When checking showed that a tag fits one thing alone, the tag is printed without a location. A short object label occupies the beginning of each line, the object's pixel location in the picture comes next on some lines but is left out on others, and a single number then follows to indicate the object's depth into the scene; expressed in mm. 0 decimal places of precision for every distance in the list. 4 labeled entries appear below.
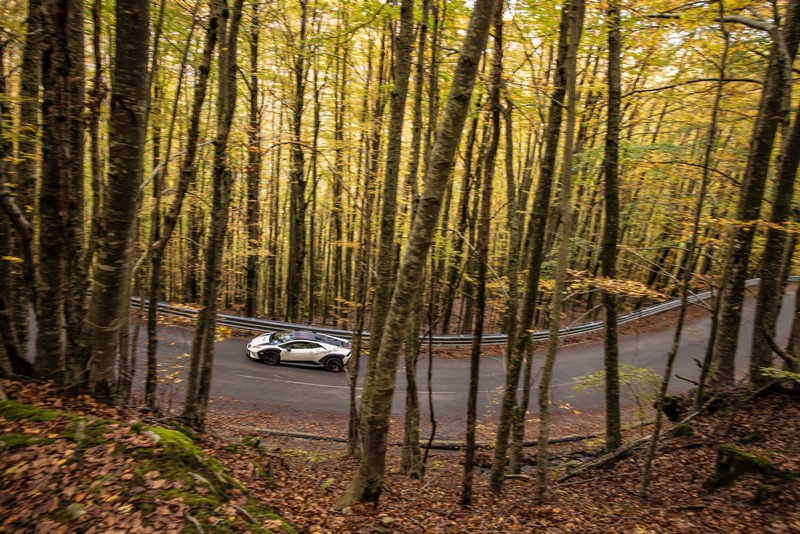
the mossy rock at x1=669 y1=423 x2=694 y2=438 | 8797
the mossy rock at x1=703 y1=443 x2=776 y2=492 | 6391
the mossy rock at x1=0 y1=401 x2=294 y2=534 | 3473
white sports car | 16328
